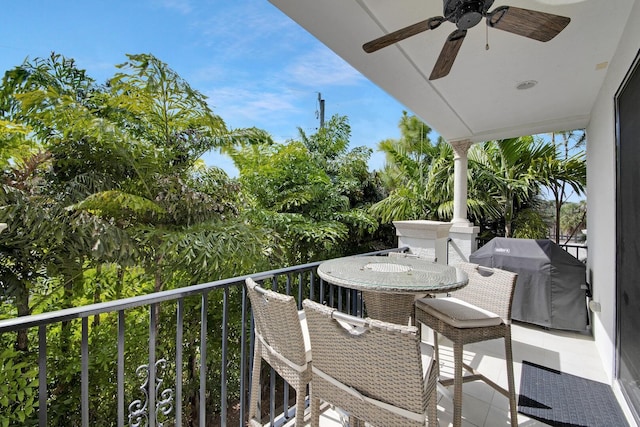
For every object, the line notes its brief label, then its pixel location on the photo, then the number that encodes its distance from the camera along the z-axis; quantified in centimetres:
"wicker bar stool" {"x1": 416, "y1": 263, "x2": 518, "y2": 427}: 159
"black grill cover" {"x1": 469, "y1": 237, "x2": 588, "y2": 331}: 307
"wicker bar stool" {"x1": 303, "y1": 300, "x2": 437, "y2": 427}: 94
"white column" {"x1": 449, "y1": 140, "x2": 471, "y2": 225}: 437
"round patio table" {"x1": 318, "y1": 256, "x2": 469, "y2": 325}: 143
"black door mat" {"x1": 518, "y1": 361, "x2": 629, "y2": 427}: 185
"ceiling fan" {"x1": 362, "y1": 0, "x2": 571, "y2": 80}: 153
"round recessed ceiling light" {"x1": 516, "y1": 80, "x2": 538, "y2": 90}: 271
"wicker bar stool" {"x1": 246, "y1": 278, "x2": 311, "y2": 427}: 120
